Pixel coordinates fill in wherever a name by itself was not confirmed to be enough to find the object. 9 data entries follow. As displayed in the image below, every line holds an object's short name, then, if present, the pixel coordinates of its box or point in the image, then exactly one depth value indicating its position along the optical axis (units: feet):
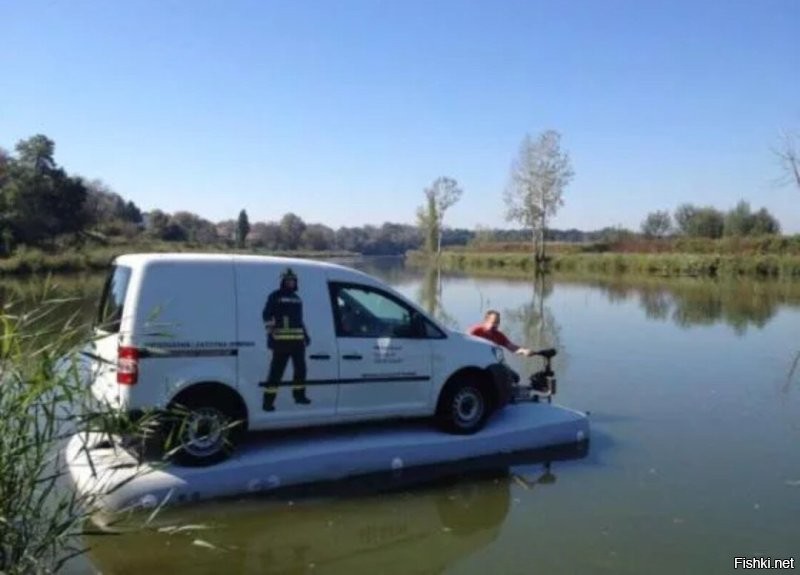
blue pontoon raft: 21.50
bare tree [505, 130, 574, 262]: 215.92
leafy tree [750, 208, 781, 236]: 231.71
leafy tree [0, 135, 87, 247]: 165.89
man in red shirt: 32.32
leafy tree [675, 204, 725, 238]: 255.91
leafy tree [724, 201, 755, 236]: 239.71
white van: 22.21
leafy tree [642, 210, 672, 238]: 267.82
